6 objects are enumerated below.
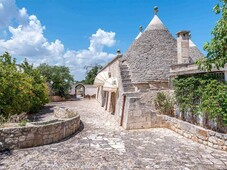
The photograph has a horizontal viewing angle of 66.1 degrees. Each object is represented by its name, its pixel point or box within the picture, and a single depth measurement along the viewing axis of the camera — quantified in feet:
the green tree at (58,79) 151.23
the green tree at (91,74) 228.43
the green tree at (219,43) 13.92
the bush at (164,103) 47.14
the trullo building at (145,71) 44.65
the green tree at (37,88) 75.97
